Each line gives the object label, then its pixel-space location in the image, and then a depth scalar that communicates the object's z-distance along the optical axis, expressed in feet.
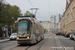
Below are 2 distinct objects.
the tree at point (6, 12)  138.72
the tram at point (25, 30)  49.60
